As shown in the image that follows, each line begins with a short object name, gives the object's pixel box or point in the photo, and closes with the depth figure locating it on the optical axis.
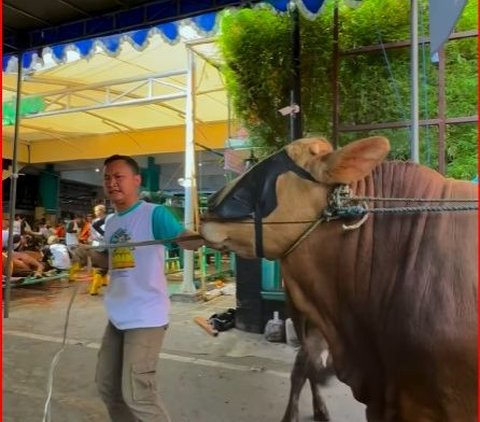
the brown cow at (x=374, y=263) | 1.45
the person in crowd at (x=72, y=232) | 12.33
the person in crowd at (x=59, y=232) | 14.90
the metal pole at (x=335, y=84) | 4.25
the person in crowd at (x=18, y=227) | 11.13
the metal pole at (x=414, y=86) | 3.12
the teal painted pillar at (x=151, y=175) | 18.28
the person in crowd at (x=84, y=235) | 10.55
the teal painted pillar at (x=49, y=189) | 20.55
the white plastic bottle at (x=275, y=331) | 5.59
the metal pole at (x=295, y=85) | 4.70
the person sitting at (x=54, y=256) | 7.90
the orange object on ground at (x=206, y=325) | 6.09
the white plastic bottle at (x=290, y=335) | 5.32
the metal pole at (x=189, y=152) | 8.39
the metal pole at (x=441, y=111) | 3.81
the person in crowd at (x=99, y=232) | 7.38
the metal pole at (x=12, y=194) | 6.52
